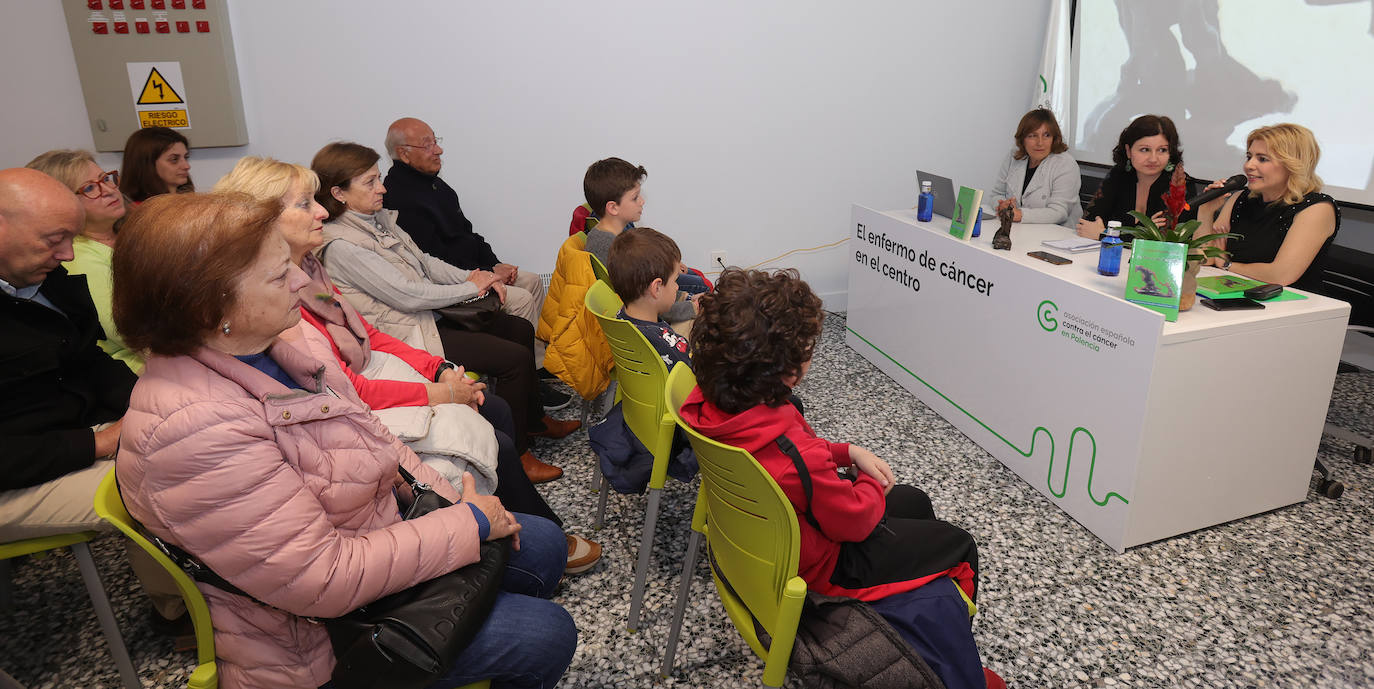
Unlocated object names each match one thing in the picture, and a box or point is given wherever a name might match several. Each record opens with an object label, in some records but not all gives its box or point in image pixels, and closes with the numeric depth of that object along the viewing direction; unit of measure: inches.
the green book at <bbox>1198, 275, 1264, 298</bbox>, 90.8
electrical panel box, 126.6
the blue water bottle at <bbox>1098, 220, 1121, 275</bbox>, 95.0
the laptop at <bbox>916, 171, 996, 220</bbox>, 130.9
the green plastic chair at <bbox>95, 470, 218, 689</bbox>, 42.7
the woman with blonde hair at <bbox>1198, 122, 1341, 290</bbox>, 104.0
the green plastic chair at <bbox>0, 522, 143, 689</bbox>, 64.2
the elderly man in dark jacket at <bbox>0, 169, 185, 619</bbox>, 63.4
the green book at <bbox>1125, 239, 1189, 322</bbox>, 83.0
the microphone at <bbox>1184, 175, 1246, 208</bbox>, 106.0
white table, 85.7
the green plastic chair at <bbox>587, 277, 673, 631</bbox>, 73.2
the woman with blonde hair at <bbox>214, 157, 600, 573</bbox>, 71.7
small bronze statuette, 113.7
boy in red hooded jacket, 54.1
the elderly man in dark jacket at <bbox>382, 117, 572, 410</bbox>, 129.1
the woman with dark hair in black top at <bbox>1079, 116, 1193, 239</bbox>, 132.8
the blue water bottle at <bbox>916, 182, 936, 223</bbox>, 133.4
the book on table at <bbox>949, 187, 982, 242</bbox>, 118.0
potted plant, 87.0
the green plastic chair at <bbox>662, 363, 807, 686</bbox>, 49.1
